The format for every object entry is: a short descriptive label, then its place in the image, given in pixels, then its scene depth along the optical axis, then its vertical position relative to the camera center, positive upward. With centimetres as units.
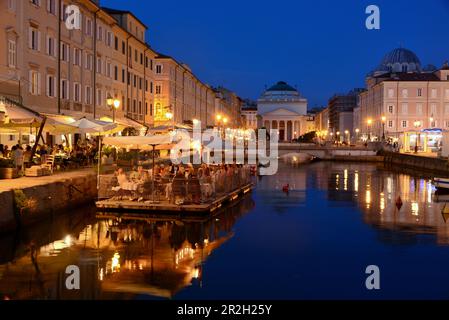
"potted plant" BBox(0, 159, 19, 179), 2480 -36
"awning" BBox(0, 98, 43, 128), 2467 +206
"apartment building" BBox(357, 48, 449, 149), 10519 +1128
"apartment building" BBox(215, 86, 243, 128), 14762 +1638
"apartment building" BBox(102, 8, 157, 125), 5603 +1018
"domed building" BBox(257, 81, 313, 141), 19450 +1420
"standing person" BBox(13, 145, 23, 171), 2652 +17
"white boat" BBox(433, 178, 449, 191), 3803 -130
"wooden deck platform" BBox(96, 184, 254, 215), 2427 -191
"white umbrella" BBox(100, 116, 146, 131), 3339 +253
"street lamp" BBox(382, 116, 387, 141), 9410 +641
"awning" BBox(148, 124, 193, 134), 3953 +231
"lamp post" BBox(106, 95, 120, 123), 3284 +345
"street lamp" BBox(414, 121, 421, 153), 7688 +344
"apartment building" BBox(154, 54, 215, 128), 7488 +1037
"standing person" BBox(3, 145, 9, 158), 2910 +47
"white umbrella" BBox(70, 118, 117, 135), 2948 +185
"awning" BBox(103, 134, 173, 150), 2597 +100
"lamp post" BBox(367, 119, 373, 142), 11112 +805
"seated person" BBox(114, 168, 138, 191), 2559 -97
